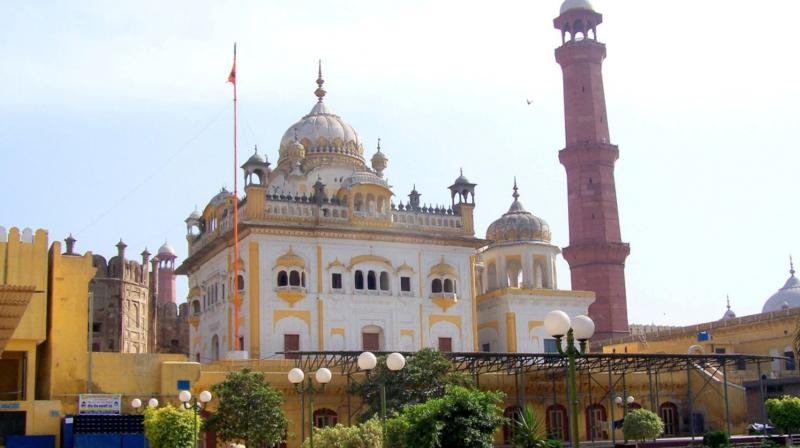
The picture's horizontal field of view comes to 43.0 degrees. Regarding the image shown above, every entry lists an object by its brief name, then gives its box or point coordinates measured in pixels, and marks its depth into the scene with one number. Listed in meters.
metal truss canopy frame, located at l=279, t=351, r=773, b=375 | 32.56
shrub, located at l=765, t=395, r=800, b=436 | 33.31
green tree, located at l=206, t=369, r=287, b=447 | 28.34
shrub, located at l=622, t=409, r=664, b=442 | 29.89
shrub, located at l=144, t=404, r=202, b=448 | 25.88
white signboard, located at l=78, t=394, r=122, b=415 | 30.61
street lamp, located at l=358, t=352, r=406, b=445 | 18.75
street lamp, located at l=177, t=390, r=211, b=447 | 23.24
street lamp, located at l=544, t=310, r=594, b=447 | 14.78
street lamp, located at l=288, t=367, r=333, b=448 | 20.12
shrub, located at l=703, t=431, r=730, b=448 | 28.98
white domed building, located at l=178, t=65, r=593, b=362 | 39.38
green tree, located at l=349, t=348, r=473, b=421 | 31.02
